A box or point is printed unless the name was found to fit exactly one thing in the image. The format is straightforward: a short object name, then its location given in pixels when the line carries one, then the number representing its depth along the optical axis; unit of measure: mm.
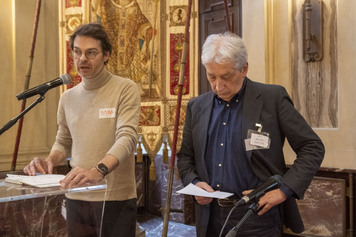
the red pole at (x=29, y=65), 3182
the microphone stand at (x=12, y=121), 1828
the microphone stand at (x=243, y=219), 1140
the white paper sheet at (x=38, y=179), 1411
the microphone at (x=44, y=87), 1782
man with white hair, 1625
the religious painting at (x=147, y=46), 3328
